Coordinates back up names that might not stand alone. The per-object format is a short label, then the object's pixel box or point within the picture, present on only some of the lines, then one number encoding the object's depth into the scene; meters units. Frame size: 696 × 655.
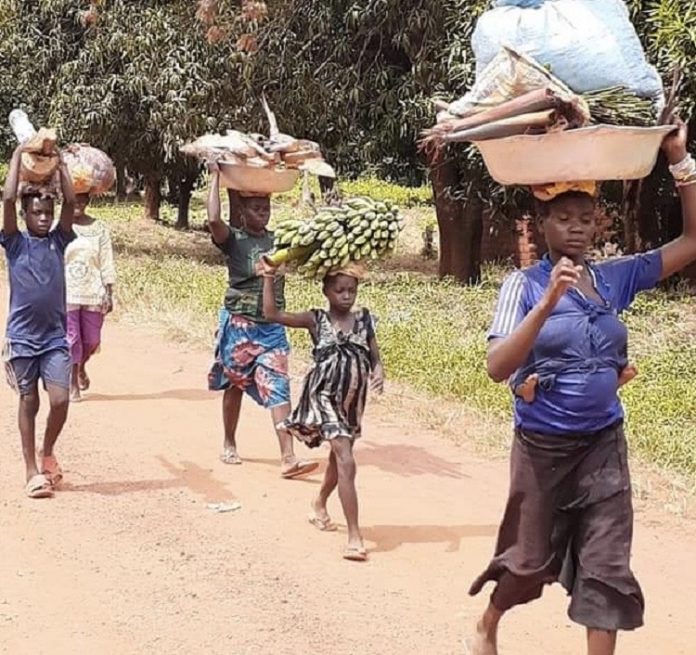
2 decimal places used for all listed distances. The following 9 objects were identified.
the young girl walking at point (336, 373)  5.22
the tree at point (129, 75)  15.20
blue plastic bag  3.52
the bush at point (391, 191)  30.11
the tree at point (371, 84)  13.18
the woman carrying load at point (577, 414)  3.45
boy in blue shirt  5.83
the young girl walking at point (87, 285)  7.88
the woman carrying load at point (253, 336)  6.28
